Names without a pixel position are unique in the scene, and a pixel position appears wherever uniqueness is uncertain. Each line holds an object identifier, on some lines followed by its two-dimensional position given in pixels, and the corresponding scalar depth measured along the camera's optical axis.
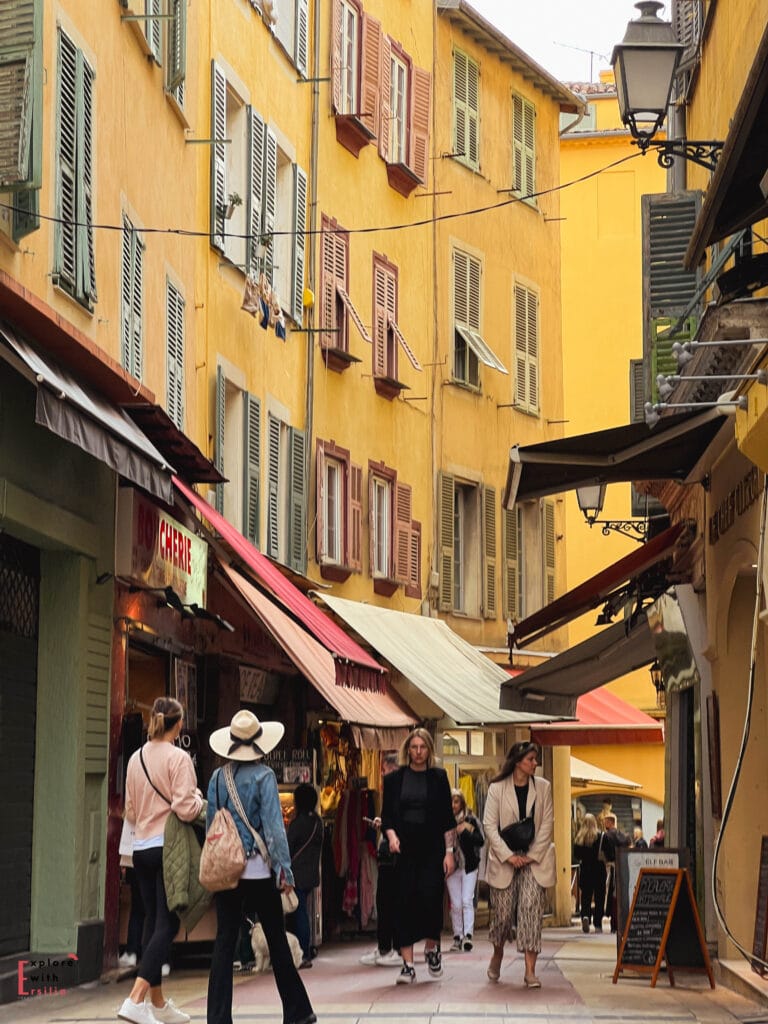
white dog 15.66
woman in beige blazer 14.73
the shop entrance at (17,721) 13.02
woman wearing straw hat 10.88
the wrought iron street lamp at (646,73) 13.35
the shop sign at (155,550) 14.59
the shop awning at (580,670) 20.48
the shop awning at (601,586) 19.14
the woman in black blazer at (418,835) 14.62
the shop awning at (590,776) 37.91
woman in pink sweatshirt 11.91
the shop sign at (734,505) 14.52
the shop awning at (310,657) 16.56
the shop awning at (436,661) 23.50
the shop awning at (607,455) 13.88
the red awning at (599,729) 29.16
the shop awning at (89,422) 10.43
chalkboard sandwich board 14.74
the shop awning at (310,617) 17.42
